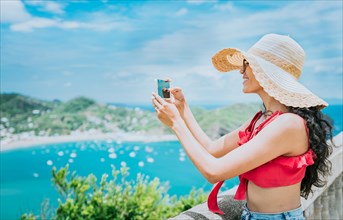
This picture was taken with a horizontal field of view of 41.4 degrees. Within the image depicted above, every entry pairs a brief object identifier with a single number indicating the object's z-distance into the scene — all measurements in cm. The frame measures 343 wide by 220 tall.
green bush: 463
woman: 144
